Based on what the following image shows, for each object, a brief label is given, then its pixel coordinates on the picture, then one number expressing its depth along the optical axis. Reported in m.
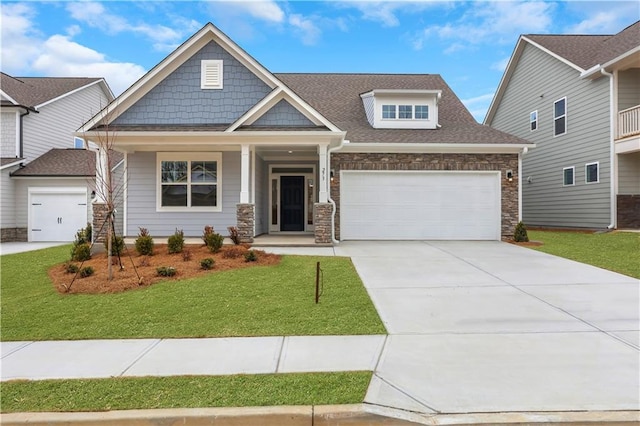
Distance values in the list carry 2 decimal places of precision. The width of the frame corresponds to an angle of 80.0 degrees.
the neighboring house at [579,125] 14.39
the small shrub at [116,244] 8.55
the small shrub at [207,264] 8.25
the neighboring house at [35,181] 15.95
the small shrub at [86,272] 7.64
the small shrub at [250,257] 8.91
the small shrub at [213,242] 9.88
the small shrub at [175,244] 9.95
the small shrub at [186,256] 9.00
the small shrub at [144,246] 9.75
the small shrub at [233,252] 9.34
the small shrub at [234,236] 11.26
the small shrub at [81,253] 8.97
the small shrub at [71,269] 8.01
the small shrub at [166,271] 7.62
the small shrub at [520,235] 13.12
